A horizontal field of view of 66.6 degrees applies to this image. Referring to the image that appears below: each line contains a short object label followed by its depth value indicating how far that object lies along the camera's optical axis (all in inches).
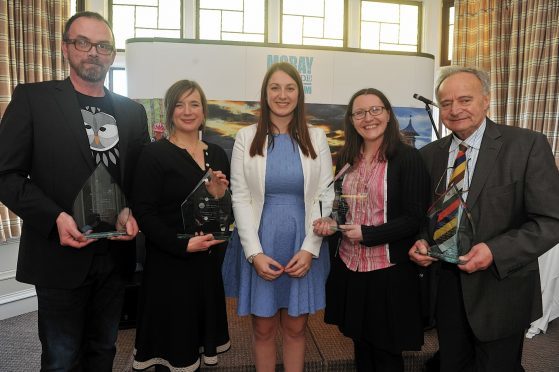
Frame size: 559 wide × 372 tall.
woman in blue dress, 75.8
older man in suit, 63.9
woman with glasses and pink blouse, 72.1
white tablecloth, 136.9
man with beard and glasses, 66.1
